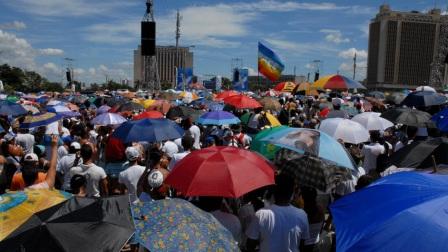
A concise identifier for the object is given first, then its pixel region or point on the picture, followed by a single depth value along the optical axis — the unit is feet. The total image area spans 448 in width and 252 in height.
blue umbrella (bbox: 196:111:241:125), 34.09
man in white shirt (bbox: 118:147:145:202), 19.30
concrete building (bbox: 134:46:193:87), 444.14
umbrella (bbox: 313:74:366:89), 39.68
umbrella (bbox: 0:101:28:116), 38.61
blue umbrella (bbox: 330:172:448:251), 6.72
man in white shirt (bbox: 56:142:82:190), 22.09
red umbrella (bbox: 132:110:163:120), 33.07
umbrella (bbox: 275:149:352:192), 17.78
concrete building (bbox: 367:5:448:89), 404.16
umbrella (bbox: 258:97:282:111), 46.95
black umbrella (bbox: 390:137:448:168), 15.93
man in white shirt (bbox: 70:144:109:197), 19.09
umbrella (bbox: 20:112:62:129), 29.73
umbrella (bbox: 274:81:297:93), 68.59
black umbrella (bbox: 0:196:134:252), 7.63
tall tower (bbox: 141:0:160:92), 110.11
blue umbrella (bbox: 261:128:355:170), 16.43
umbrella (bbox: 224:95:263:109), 39.60
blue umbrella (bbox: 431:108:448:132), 24.21
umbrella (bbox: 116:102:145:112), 44.65
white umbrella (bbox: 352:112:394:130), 29.57
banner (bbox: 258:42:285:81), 52.75
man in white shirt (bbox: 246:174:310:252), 12.37
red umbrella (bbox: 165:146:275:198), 13.43
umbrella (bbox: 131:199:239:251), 9.27
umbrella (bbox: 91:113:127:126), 33.73
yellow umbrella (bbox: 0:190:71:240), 8.32
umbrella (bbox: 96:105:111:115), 47.61
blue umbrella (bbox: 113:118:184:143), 23.93
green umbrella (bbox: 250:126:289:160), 20.87
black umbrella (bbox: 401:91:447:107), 40.27
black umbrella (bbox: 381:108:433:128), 29.55
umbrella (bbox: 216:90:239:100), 59.21
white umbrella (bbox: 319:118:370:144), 22.36
